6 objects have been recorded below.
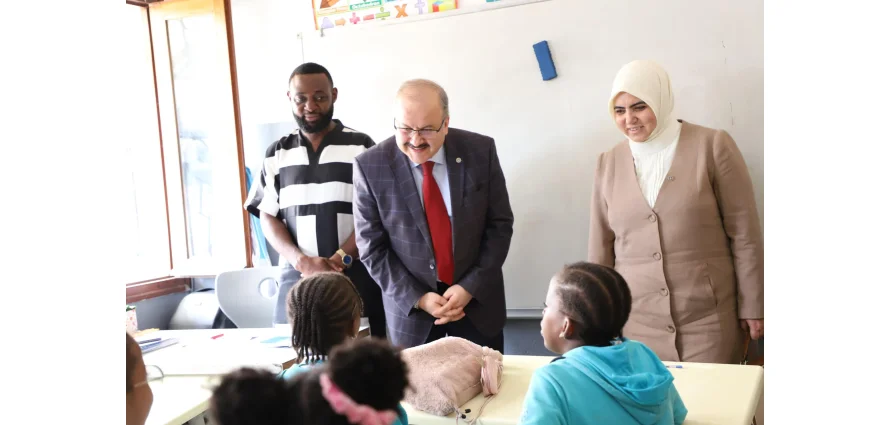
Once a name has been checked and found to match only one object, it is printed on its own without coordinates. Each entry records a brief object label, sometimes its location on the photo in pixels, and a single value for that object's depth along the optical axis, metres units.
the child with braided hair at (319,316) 1.28
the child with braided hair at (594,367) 1.08
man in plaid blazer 1.93
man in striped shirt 2.26
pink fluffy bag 1.33
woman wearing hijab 1.83
